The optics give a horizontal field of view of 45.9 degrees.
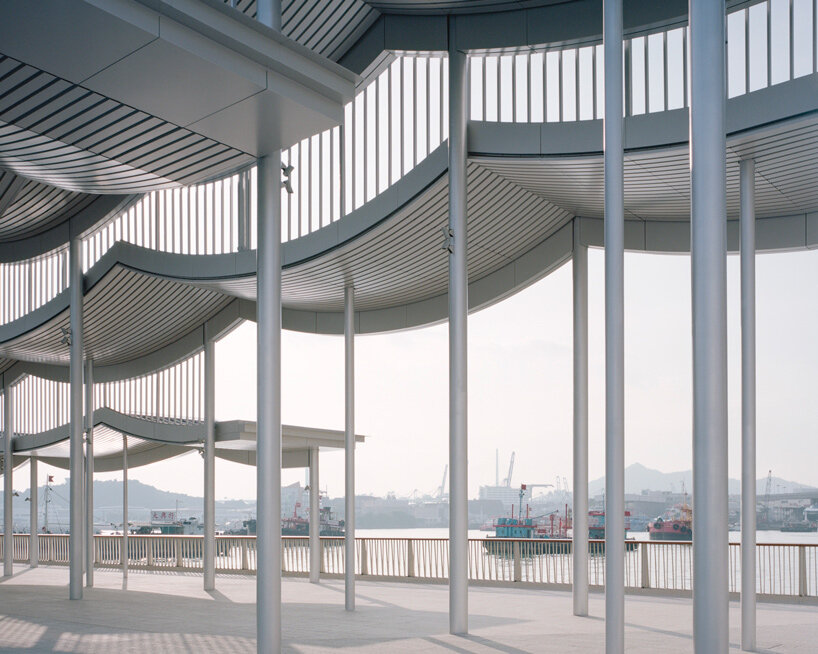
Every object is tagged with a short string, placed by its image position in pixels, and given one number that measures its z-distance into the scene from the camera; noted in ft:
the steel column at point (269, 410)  30.73
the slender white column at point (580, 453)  45.70
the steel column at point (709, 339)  22.63
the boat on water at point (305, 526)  179.44
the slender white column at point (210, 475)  66.95
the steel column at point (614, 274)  31.48
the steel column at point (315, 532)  68.64
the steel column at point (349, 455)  50.85
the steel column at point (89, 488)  70.59
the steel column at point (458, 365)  39.99
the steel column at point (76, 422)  62.08
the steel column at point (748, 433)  36.22
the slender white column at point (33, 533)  96.48
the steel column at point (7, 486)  88.89
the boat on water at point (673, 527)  133.59
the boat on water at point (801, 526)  135.72
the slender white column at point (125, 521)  73.03
